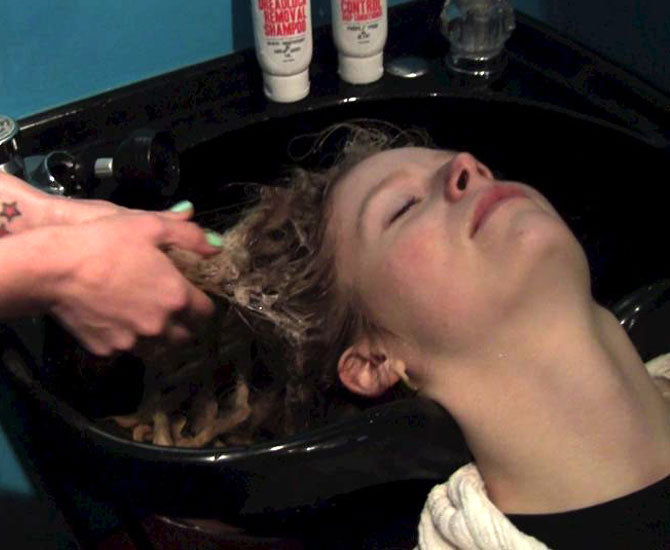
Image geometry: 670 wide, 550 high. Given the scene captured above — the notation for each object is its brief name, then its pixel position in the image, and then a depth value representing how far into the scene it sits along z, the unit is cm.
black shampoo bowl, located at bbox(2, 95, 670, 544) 63
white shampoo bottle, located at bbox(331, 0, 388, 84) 100
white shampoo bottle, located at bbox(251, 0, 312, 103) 95
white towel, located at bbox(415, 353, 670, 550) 68
